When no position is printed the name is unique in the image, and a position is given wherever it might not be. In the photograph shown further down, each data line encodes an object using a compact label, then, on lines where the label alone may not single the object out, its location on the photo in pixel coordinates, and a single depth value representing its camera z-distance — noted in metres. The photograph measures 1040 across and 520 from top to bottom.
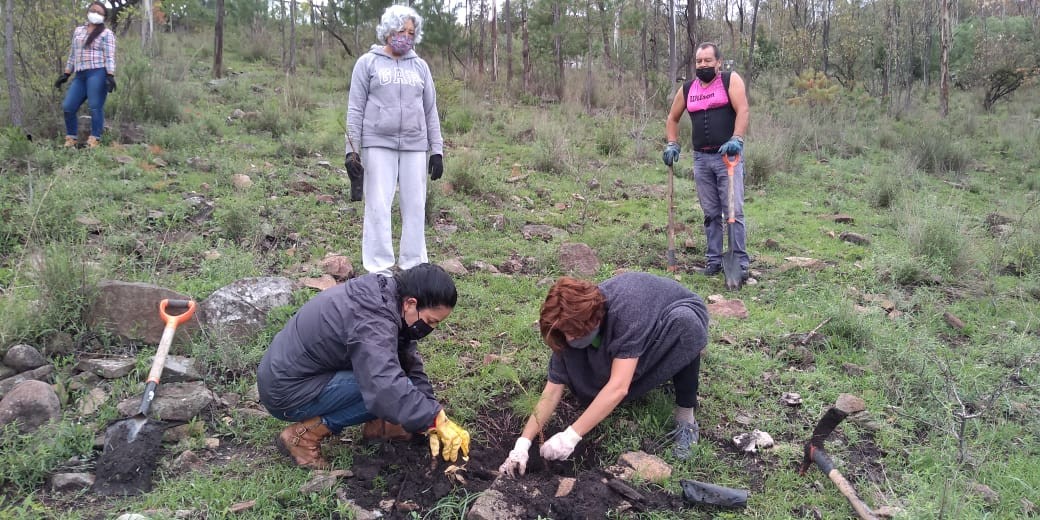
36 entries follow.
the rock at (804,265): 5.39
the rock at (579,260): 5.34
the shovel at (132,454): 2.72
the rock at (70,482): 2.69
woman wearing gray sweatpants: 4.46
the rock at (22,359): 3.28
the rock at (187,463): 2.87
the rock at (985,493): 2.66
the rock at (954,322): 4.35
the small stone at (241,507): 2.56
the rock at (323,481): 2.68
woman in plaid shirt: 6.68
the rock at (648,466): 2.85
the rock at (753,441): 3.13
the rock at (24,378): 3.18
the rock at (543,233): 6.20
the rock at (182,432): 3.05
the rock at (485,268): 5.27
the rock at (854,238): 6.13
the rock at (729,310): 4.54
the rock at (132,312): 3.62
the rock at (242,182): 6.21
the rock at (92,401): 3.14
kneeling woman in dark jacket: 2.59
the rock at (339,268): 4.78
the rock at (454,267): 5.11
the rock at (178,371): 3.37
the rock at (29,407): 2.93
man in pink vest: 5.06
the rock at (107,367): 3.38
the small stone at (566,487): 2.64
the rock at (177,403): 3.12
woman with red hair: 2.75
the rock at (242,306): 3.76
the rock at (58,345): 3.44
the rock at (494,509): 2.44
